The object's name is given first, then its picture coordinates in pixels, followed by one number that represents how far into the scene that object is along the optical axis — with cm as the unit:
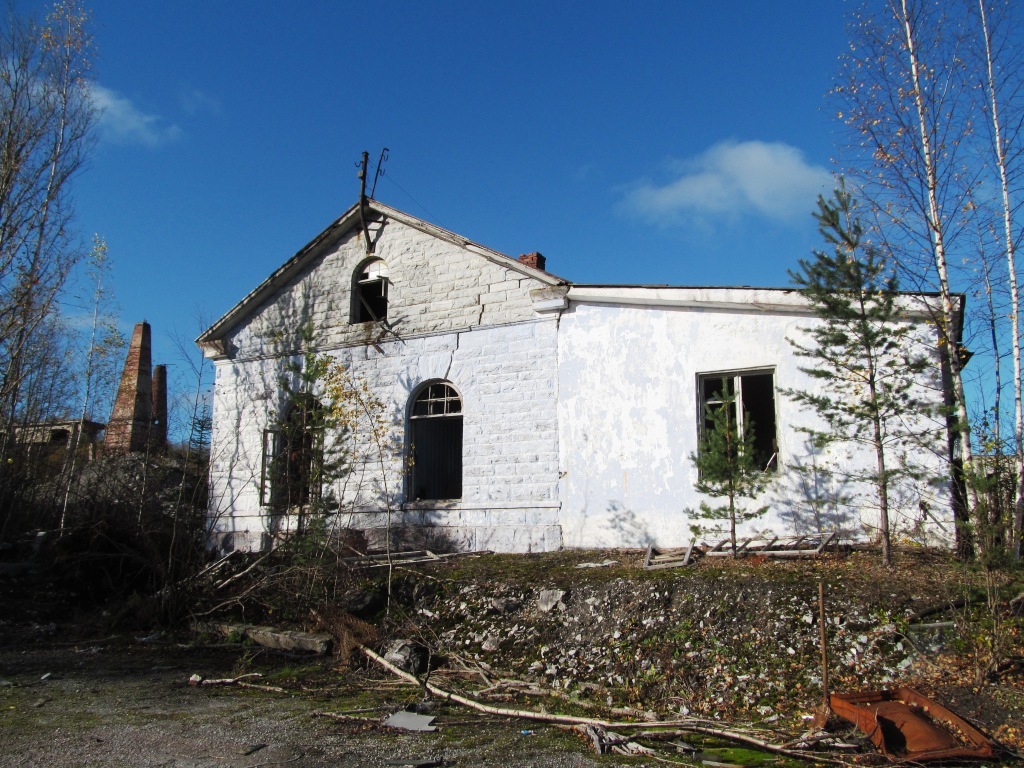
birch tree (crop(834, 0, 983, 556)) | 827
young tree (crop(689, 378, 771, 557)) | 904
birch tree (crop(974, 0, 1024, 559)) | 785
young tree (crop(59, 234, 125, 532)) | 1794
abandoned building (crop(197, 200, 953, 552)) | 980
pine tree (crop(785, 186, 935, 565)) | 829
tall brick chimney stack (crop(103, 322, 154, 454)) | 2395
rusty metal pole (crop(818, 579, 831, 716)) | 545
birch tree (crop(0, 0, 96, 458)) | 1395
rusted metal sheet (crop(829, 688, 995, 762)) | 476
